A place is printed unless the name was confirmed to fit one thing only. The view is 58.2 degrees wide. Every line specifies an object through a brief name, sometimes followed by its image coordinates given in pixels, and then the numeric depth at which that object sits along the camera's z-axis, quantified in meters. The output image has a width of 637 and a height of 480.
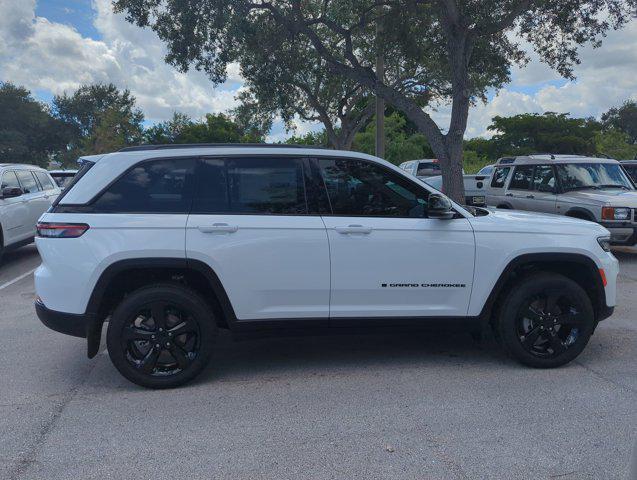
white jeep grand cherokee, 4.33
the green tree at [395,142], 37.22
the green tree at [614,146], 45.62
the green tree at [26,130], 52.34
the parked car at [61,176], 15.80
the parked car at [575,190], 9.46
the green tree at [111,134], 49.69
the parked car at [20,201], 9.84
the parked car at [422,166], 20.15
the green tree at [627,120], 71.31
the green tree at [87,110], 58.43
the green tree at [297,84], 14.89
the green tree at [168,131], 58.97
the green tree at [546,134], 48.34
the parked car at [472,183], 15.33
